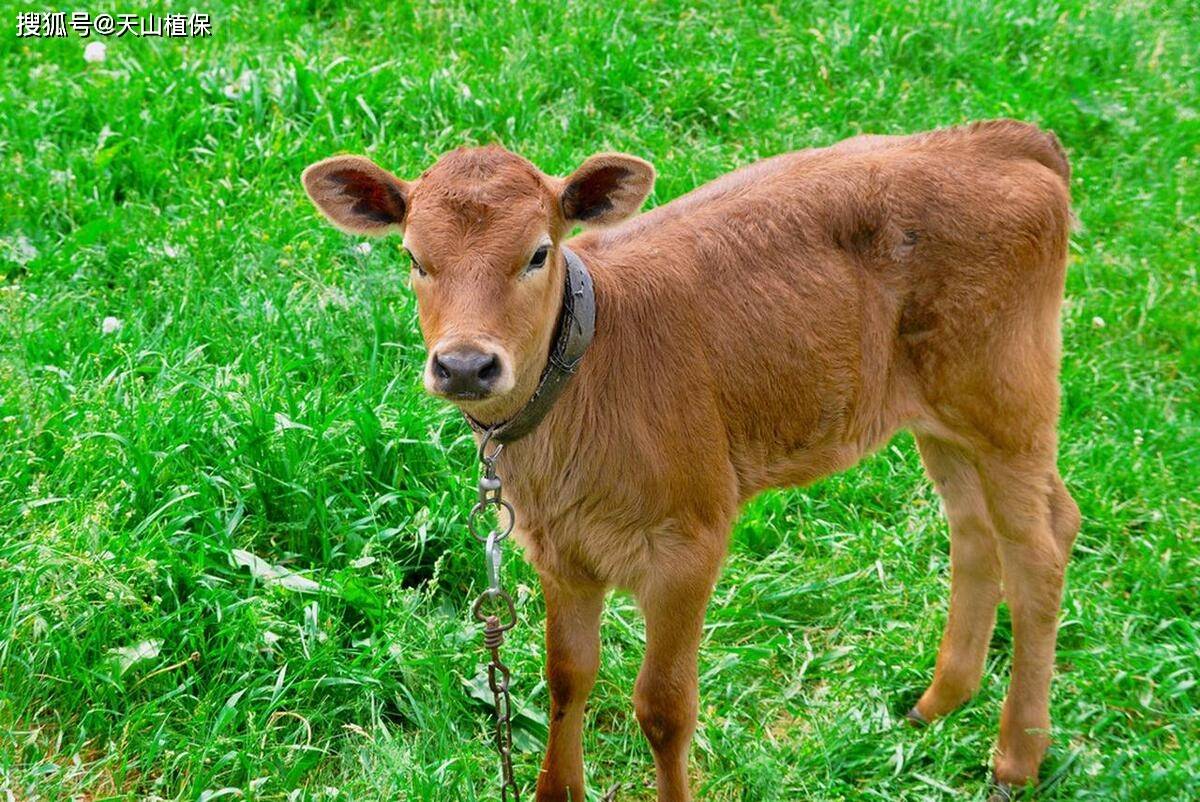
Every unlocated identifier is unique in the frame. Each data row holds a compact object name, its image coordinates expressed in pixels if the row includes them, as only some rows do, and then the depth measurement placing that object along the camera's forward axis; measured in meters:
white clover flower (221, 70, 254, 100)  7.44
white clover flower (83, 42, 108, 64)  7.64
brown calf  4.19
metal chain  4.03
